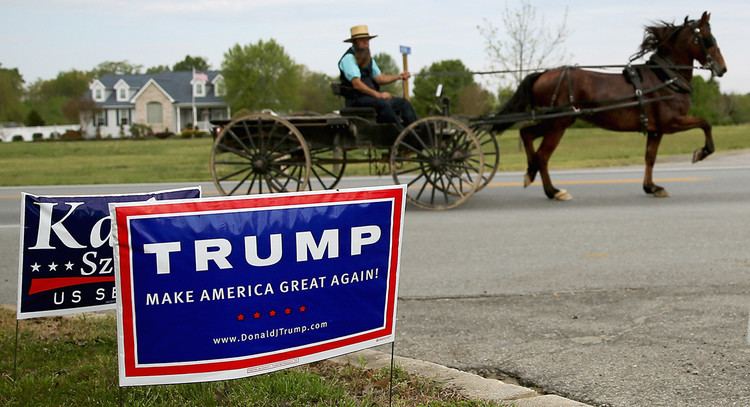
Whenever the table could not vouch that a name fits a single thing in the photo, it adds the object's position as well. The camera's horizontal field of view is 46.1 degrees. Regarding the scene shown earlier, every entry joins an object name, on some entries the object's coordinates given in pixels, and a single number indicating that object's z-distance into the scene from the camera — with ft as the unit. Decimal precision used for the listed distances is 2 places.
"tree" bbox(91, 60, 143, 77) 383.16
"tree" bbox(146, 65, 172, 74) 367.91
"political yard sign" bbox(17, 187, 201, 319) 15.70
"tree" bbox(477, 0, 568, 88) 102.37
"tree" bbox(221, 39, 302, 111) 237.25
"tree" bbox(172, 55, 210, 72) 369.91
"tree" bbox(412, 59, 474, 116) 169.15
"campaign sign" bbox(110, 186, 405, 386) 11.23
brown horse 39.52
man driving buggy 36.17
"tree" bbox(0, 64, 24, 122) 196.85
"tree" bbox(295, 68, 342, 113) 227.03
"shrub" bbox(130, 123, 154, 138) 211.12
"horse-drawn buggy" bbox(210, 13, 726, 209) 37.45
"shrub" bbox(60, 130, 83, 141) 182.90
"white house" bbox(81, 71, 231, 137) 263.08
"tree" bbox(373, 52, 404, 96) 270.26
